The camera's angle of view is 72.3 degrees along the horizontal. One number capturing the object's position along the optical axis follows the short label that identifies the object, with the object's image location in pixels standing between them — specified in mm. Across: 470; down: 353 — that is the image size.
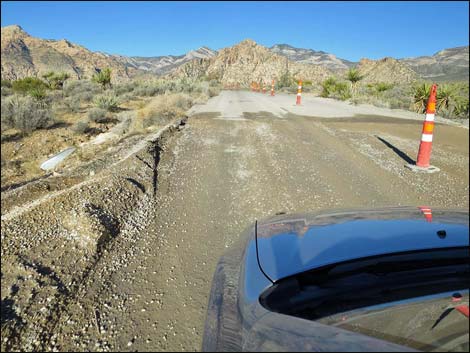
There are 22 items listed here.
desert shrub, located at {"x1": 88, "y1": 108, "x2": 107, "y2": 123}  13383
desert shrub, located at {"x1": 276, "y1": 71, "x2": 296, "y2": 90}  50144
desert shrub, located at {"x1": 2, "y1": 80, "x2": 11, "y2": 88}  25175
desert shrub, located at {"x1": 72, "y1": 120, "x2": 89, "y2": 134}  11477
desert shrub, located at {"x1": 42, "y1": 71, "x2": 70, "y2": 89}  27628
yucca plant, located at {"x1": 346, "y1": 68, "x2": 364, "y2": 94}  29353
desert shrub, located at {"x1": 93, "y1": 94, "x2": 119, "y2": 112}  14784
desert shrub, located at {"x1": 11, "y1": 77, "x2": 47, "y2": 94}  21594
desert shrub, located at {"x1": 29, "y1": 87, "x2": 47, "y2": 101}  16641
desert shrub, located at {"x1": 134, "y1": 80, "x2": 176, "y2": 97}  25203
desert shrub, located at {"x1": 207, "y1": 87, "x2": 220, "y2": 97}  26864
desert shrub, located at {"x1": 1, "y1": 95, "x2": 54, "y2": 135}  11344
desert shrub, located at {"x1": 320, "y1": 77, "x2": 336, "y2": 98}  27997
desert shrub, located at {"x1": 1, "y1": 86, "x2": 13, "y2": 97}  20350
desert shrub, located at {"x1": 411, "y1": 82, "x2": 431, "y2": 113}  15769
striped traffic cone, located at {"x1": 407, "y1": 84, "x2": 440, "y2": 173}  5926
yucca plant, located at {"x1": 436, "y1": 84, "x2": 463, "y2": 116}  14461
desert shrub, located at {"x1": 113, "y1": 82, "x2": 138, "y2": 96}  24616
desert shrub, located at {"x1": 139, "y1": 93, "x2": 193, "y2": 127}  11742
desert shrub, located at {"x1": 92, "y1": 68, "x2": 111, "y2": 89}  27522
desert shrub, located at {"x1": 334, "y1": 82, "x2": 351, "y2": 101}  23945
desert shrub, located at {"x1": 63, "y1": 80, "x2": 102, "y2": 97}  20344
